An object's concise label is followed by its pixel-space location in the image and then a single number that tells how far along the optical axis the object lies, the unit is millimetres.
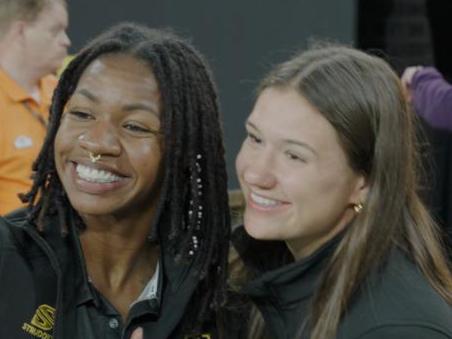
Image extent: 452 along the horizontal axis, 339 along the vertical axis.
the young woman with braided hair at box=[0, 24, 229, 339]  4729
